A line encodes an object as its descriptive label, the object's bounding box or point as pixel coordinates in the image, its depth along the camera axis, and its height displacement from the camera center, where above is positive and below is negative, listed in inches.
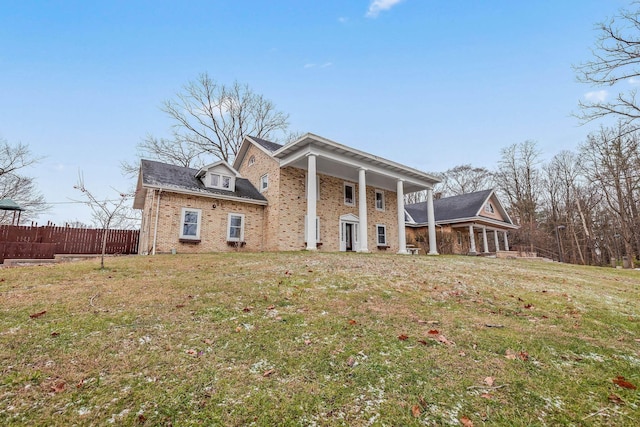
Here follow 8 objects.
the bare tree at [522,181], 1216.2 +314.0
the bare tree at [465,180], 1403.8 +367.3
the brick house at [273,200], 533.3 +109.2
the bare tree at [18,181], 919.0 +230.6
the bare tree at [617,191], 768.9 +191.8
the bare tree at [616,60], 344.8 +234.7
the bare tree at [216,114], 1008.2 +503.5
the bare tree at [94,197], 296.0 +57.7
